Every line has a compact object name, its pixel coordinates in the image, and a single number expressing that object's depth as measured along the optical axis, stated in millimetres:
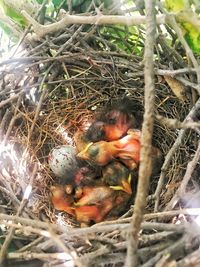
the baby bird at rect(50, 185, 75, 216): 163
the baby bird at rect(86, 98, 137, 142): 172
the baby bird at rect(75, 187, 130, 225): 159
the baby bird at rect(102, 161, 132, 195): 162
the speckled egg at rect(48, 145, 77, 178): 169
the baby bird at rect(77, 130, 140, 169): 164
